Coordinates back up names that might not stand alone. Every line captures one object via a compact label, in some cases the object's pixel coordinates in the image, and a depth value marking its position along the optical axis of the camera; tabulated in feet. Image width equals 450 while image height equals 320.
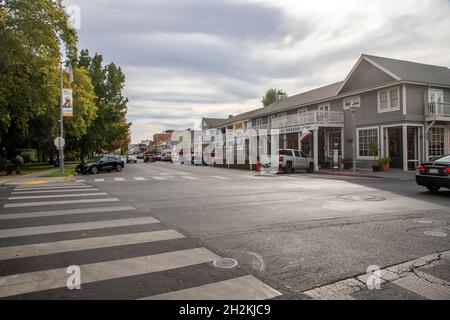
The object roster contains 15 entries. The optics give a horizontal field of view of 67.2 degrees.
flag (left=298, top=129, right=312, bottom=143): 95.96
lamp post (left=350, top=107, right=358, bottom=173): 80.35
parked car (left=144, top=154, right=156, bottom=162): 221.87
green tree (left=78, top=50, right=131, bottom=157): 142.37
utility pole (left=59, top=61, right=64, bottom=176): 81.05
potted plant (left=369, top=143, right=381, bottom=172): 85.40
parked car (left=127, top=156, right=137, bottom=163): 214.07
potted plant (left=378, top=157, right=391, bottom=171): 80.45
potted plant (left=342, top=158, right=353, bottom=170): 90.78
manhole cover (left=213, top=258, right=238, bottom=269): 15.24
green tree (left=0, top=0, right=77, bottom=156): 73.56
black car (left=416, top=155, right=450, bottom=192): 38.24
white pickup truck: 86.02
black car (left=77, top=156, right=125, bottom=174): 92.74
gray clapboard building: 80.89
